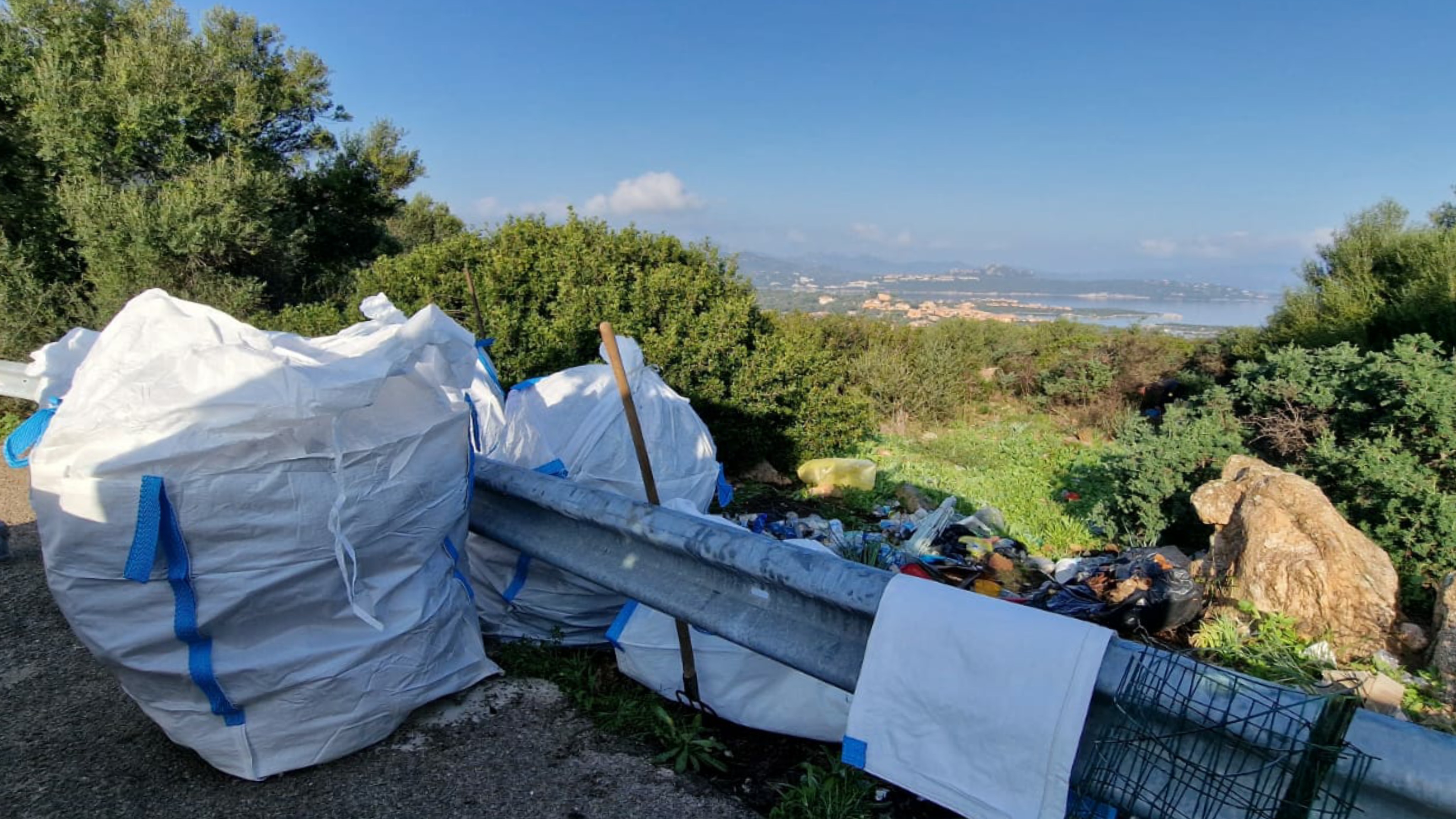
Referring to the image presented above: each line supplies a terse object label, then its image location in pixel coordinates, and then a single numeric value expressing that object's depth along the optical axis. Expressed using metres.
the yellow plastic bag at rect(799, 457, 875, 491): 6.85
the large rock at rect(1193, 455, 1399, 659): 3.75
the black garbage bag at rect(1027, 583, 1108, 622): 3.74
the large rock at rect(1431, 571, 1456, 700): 3.33
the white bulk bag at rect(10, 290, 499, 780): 1.83
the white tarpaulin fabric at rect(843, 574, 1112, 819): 1.42
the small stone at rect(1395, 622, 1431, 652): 3.66
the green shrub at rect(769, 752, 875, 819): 1.94
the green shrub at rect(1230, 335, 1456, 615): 4.46
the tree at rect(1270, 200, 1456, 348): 9.49
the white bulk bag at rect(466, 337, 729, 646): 2.90
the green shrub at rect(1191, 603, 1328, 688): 3.29
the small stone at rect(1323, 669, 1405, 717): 3.11
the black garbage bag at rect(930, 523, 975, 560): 4.96
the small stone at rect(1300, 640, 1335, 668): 3.53
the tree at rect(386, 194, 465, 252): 21.75
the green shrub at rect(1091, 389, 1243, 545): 5.61
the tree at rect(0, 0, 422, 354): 8.77
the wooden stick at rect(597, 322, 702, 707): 2.88
